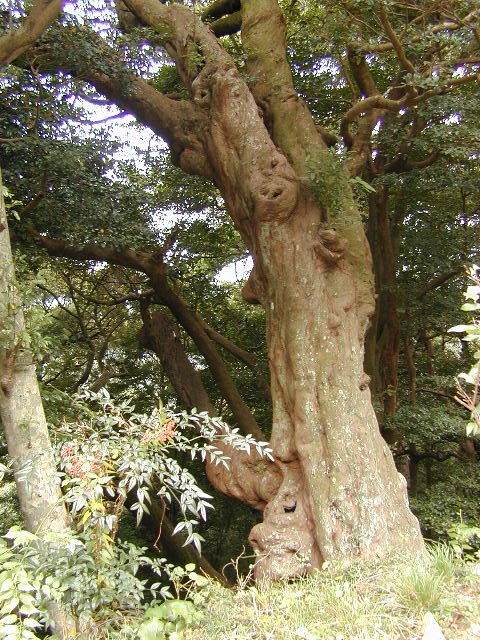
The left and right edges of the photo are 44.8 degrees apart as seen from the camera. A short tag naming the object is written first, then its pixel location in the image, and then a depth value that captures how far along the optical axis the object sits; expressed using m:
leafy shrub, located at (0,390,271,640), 2.62
